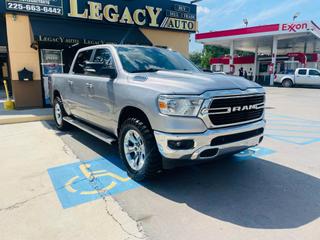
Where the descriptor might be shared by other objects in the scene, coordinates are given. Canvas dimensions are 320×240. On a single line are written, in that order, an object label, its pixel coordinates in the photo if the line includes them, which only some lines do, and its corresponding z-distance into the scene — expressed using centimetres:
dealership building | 1033
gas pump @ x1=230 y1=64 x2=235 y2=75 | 3513
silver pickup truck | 343
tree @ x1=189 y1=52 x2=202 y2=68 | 8041
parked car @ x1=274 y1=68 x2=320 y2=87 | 2545
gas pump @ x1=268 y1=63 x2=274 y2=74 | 2999
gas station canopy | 2690
